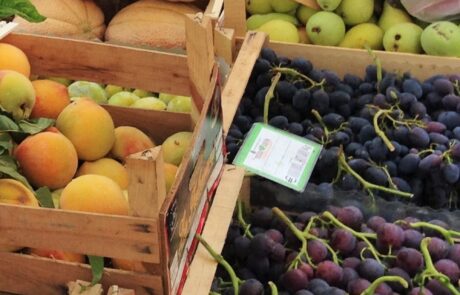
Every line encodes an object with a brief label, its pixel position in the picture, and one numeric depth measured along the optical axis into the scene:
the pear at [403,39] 2.11
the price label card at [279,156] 1.55
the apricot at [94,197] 1.07
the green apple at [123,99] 1.86
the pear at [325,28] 2.16
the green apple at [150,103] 1.85
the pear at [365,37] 2.18
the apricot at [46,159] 1.20
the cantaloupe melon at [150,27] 2.16
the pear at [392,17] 2.21
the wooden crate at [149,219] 0.98
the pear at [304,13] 2.29
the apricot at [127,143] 1.32
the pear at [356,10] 2.21
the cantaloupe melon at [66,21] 2.13
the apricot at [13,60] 1.39
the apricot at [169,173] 1.19
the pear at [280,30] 2.17
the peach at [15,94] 1.27
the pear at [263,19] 2.28
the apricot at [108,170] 1.25
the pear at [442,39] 2.03
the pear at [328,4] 2.19
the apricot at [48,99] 1.36
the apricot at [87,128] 1.27
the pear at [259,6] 2.30
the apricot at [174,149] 1.31
